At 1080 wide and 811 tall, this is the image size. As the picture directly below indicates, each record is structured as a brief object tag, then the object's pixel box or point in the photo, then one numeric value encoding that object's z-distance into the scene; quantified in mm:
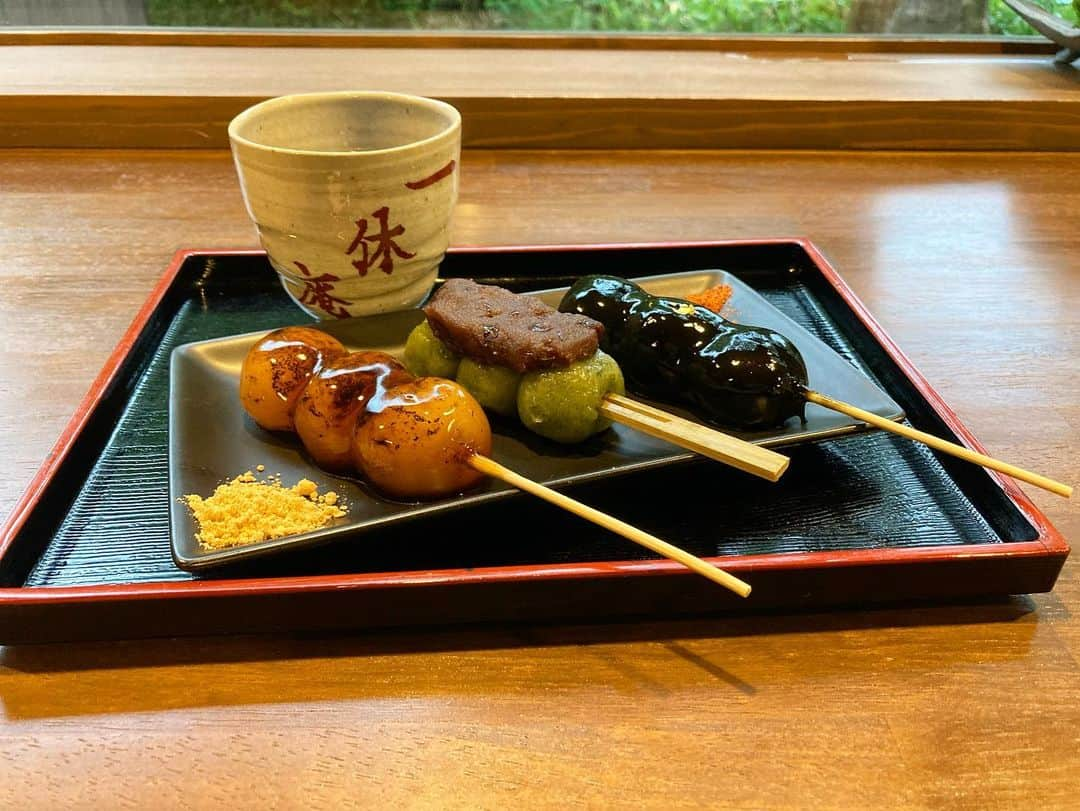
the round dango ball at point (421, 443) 226
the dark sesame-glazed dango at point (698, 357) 251
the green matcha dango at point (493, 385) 258
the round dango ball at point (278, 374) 256
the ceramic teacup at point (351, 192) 284
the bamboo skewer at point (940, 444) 217
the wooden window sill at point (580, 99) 542
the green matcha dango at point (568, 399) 246
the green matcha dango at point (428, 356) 273
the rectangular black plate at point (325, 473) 220
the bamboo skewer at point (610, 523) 192
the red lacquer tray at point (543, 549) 204
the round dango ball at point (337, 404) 243
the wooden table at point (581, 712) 179
